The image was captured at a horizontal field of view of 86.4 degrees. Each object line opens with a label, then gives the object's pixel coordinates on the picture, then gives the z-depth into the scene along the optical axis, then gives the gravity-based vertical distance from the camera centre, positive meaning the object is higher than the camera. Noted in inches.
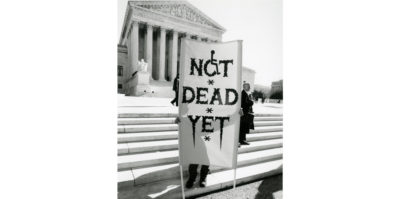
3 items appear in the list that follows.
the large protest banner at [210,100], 85.4 +0.6
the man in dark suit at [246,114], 133.5 -8.5
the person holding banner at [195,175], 94.4 -33.0
